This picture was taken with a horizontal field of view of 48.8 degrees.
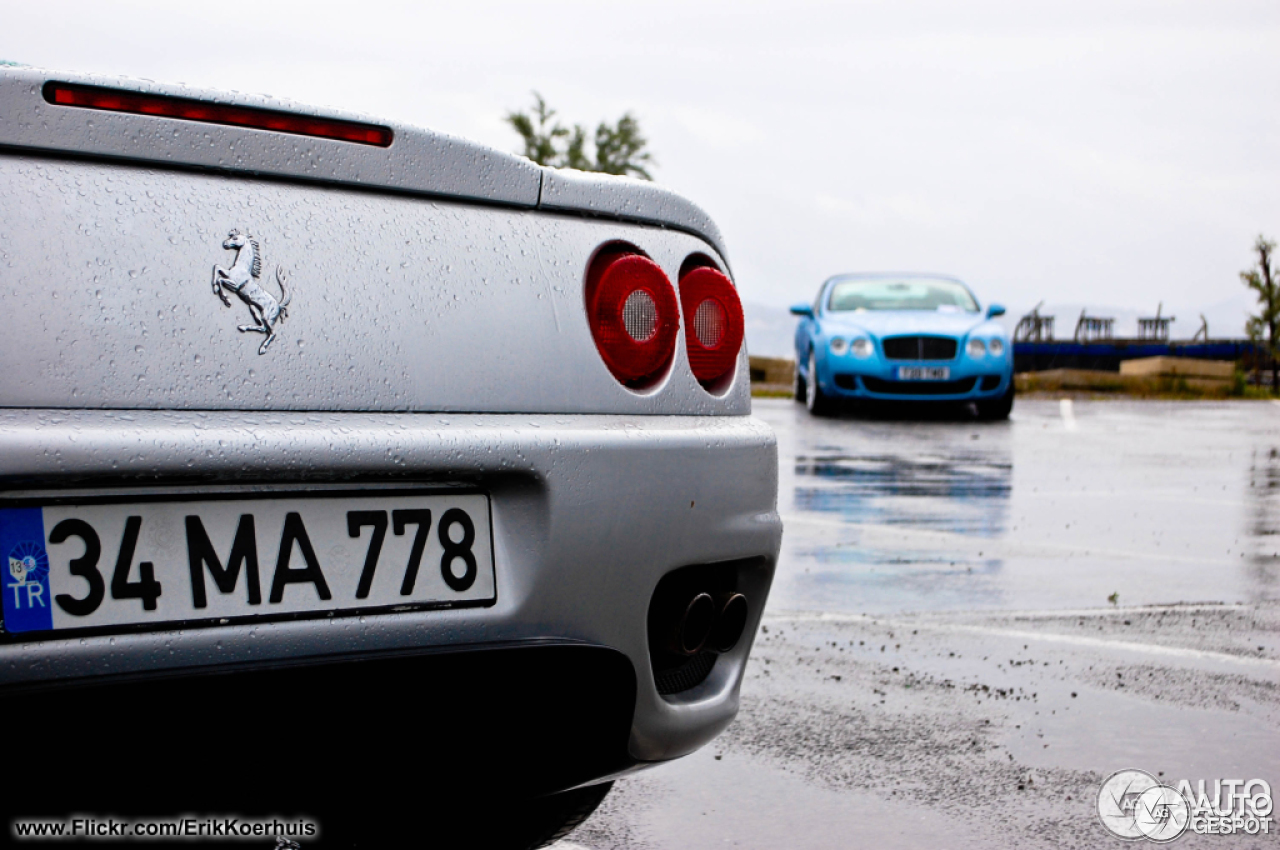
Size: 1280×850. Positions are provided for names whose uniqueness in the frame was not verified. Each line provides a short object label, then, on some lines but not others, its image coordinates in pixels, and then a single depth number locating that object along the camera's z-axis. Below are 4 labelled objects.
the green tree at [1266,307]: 31.78
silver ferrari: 1.70
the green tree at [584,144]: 51.59
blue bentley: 13.40
